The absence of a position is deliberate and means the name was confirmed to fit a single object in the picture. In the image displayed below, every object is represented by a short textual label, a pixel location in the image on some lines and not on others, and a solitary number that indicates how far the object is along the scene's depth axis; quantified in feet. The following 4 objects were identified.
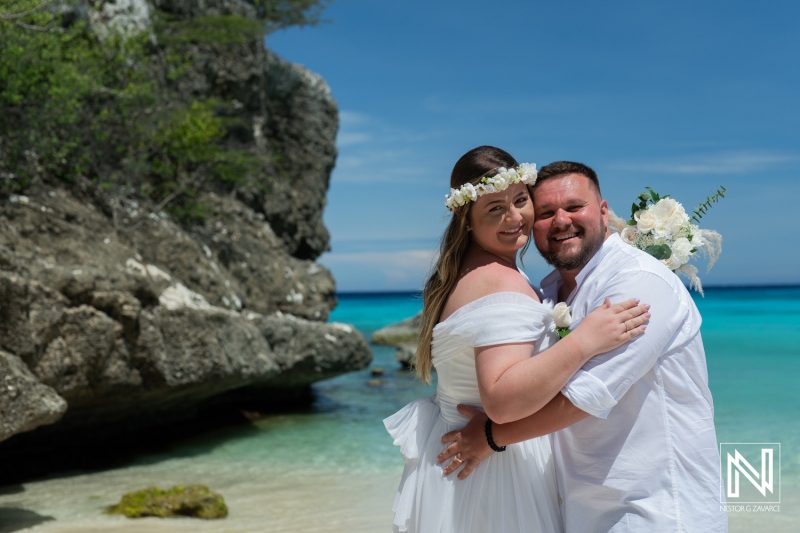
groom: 9.12
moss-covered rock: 23.57
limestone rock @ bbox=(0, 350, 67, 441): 20.70
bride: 9.18
